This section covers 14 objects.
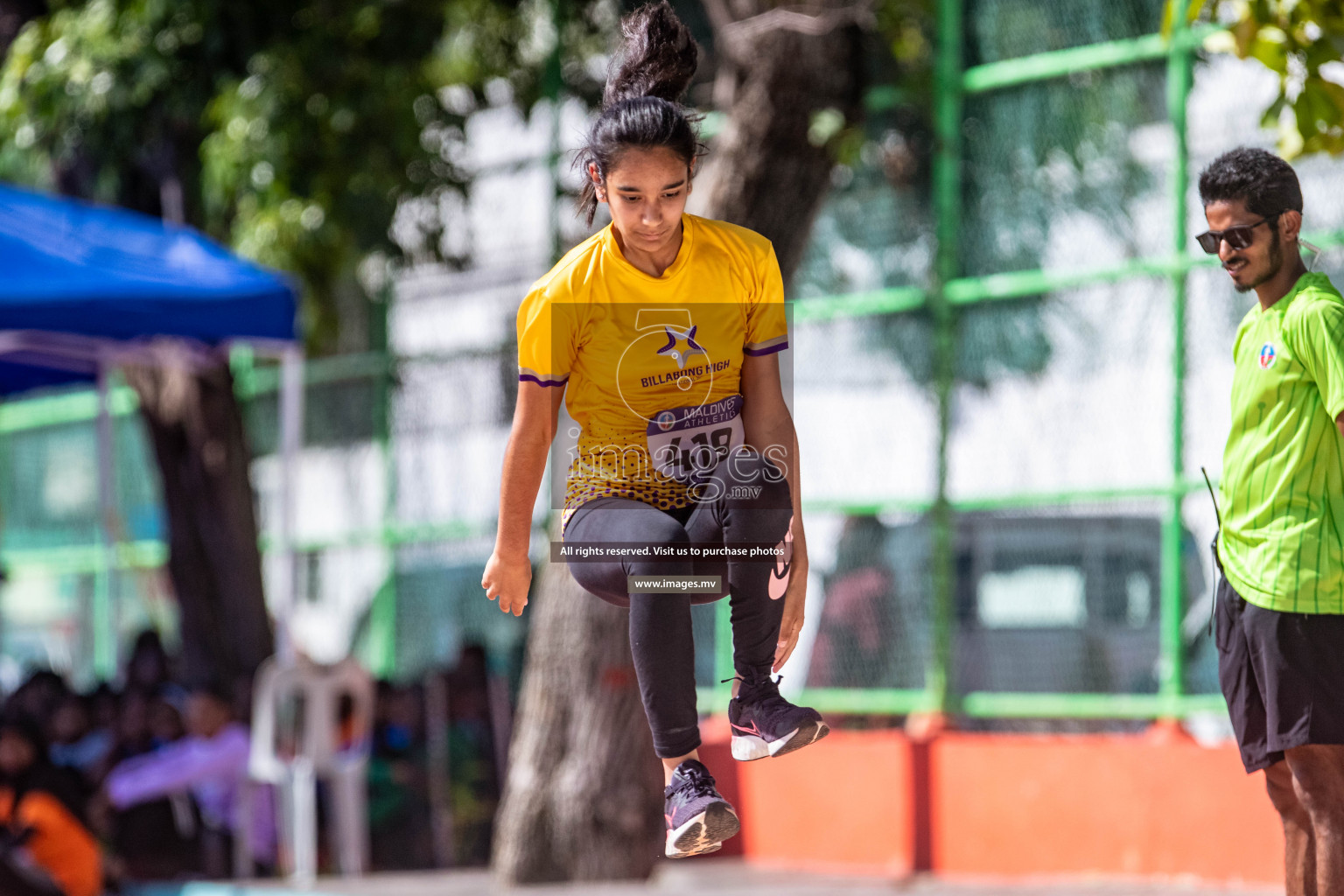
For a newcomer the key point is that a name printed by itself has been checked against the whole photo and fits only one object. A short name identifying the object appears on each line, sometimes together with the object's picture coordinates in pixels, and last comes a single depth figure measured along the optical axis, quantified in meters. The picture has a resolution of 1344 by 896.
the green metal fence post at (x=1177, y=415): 13.81
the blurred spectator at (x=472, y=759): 17.16
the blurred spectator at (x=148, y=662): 19.16
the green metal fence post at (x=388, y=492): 19.86
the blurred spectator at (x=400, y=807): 17.09
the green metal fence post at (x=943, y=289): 15.12
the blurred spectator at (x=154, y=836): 16.02
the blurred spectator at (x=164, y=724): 16.91
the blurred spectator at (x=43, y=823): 14.05
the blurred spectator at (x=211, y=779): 16.03
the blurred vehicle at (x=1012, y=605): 14.19
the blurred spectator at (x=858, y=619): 15.50
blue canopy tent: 14.85
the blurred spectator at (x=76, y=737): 17.47
